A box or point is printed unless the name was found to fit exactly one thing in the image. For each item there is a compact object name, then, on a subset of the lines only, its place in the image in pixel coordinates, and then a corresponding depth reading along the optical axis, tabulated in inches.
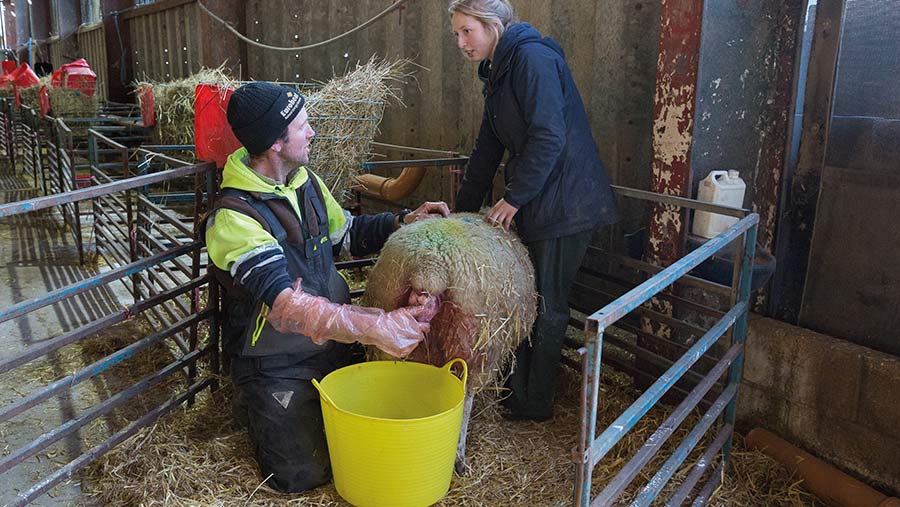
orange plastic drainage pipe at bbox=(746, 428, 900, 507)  122.3
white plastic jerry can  134.0
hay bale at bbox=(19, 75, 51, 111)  438.6
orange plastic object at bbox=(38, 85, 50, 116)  372.8
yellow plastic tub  100.0
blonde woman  124.1
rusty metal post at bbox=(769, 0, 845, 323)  132.3
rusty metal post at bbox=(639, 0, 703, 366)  132.7
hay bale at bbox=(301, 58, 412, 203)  160.1
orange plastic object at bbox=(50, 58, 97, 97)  385.1
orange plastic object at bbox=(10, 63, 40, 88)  471.9
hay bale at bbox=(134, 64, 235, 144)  270.1
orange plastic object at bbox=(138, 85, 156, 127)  296.0
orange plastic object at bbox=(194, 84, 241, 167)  137.2
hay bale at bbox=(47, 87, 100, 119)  393.4
